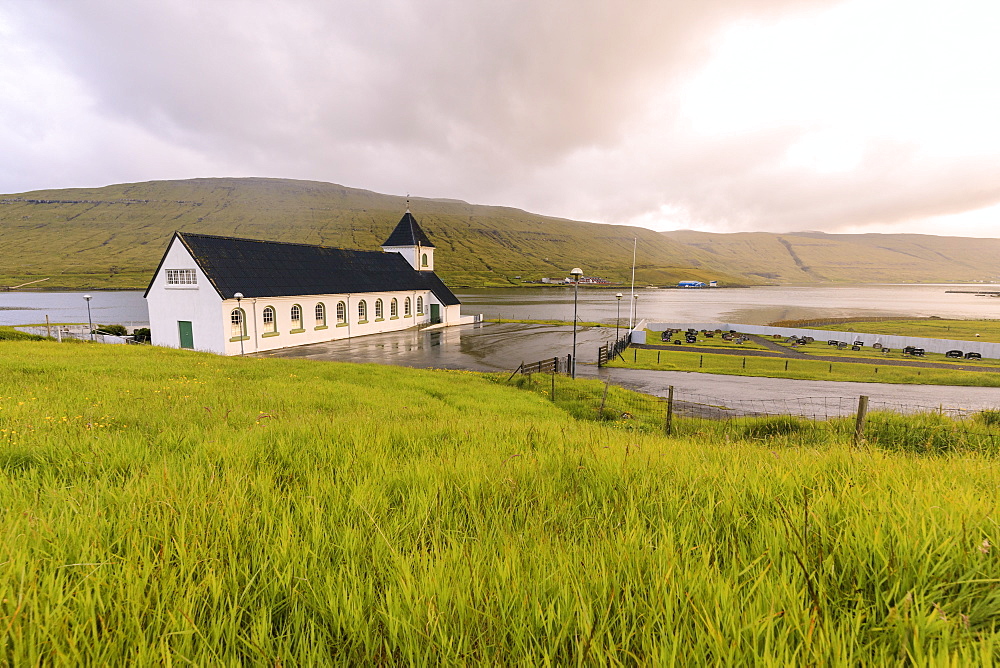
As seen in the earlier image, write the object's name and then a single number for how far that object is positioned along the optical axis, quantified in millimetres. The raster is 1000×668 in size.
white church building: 29672
